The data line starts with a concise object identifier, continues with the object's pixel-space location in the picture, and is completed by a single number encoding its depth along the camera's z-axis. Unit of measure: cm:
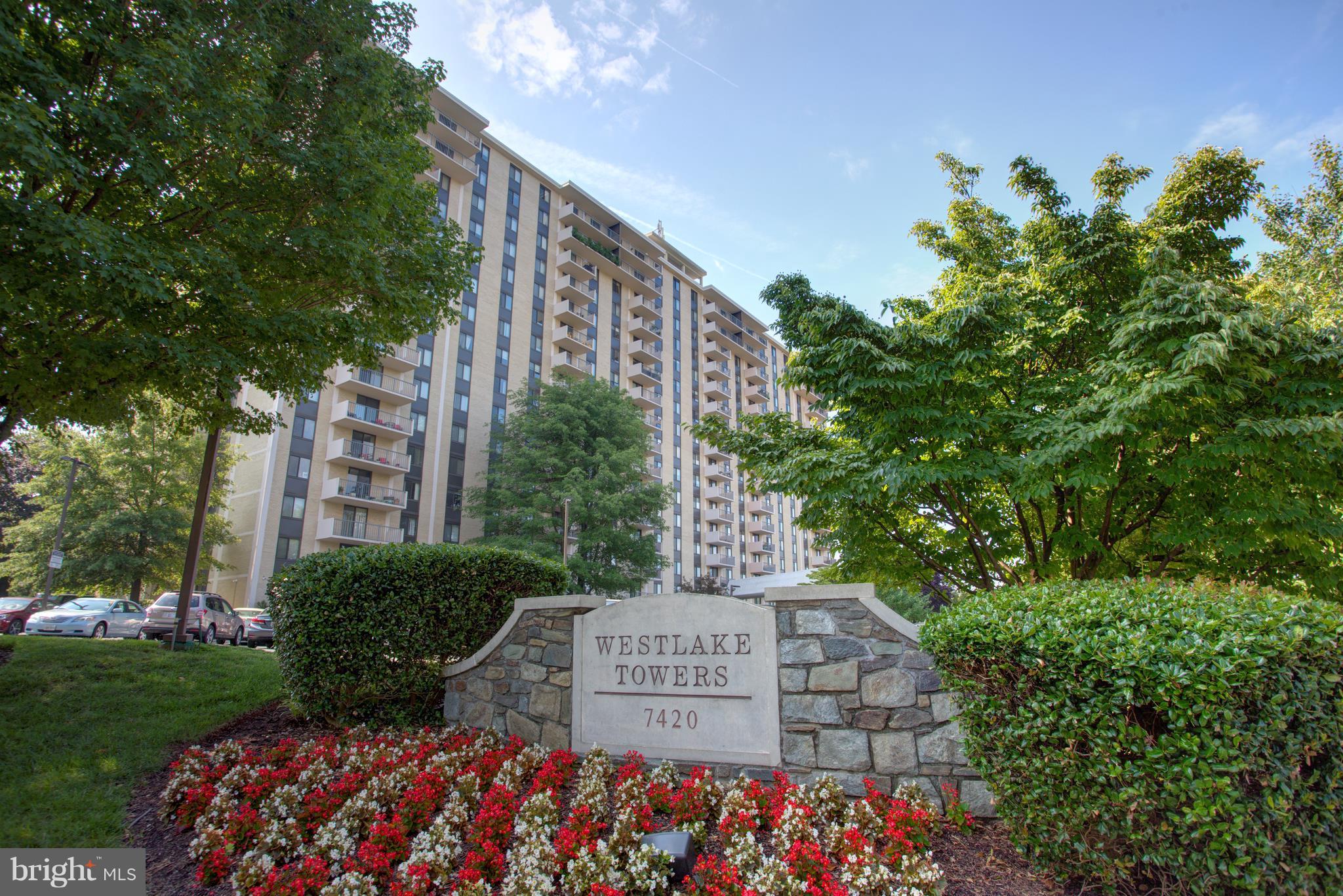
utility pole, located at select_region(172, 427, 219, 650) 1131
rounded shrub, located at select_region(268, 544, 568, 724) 662
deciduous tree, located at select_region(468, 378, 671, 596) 2983
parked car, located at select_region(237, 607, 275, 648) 2105
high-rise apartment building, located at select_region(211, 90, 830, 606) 3219
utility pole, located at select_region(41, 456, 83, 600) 2100
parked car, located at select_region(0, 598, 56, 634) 1623
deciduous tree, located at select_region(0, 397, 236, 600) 2561
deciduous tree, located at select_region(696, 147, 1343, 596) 608
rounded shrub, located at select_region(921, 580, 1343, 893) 294
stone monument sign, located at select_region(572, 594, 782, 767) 537
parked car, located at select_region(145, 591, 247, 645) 1591
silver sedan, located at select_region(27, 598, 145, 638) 1573
